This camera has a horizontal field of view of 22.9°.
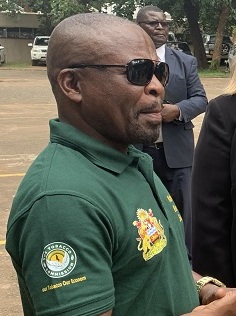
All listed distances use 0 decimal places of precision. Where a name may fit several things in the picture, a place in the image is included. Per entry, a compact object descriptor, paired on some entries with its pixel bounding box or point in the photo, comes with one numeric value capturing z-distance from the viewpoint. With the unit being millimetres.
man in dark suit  4367
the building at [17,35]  38281
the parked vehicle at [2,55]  32094
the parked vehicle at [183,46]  28203
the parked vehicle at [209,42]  31997
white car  31016
